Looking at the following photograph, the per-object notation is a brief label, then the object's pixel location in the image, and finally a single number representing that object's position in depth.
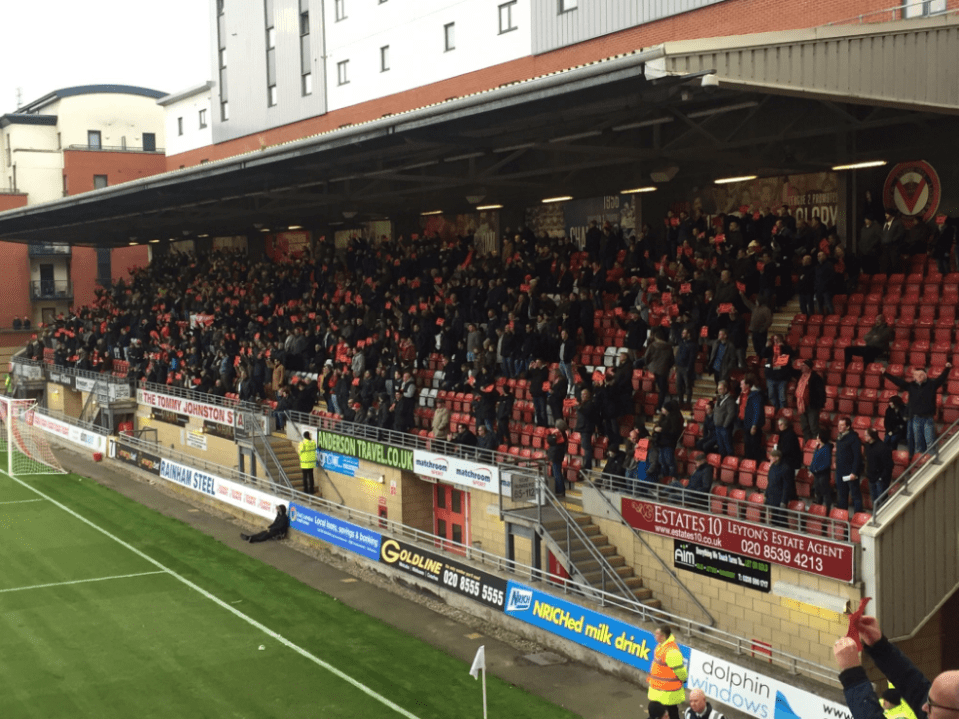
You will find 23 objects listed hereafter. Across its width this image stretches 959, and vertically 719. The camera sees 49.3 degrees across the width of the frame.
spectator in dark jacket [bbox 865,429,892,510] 15.21
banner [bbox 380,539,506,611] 19.22
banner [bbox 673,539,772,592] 15.88
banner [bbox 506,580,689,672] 15.79
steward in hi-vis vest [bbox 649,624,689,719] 12.79
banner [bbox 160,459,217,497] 30.16
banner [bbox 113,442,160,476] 34.47
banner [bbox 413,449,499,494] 21.88
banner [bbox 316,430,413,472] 24.73
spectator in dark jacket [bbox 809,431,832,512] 16.13
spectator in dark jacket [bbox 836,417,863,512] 15.58
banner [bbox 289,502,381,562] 22.98
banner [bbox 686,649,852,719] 12.87
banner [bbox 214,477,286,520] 26.88
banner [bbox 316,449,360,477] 26.92
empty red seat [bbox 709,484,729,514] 17.36
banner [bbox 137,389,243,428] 32.09
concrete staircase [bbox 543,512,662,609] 18.44
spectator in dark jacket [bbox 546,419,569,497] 20.48
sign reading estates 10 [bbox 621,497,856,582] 14.50
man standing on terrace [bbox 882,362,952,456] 15.50
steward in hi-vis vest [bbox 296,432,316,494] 28.02
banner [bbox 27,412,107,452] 39.44
